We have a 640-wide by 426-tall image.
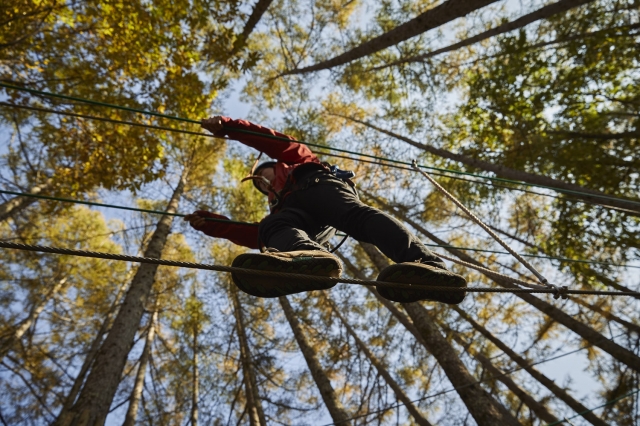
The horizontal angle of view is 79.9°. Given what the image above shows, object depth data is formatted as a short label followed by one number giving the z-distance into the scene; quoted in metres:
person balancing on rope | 1.46
